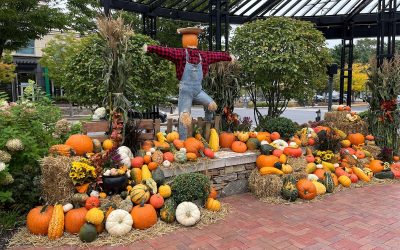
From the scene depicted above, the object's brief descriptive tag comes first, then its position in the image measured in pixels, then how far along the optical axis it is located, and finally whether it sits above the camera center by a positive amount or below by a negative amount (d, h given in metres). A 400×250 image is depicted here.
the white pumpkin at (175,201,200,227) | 4.02 -1.38
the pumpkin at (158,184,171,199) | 4.29 -1.15
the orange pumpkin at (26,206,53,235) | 3.67 -1.32
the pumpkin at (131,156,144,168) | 4.57 -0.82
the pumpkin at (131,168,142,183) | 4.45 -0.98
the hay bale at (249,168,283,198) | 5.07 -1.30
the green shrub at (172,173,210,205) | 4.25 -1.11
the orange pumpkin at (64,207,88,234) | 3.71 -1.34
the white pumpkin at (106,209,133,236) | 3.69 -1.37
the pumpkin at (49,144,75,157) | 4.14 -0.59
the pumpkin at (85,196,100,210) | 3.85 -1.17
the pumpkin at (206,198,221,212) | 4.47 -1.40
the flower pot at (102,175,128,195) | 4.11 -1.01
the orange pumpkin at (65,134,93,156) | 4.38 -0.54
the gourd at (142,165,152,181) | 4.44 -0.96
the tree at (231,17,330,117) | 6.79 +1.02
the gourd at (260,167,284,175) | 5.21 -1.08
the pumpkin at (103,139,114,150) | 4.69 -0.60
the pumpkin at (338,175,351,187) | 5.66 -1.37
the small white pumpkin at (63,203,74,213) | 3.81 -1.21
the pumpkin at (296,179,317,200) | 4.98 -1.34
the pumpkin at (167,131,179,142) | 5.38 -0.55
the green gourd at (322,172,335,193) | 5.34 -1.34
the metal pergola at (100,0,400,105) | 8.71 +3.00
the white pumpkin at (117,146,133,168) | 4.50 -0.72
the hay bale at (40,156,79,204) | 3.89 -0.92
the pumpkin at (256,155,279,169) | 5.29 -0.95
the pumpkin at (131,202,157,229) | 3.87 -1.35
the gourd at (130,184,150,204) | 4.06 -1.13
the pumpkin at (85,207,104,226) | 3.63 -1.26
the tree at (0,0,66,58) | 10.01 +2.68
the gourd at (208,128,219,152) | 5.64 -0.68
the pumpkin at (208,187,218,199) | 4.75 -1.33
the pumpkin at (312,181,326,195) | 5.22 -1.37
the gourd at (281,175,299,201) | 4.93 -1.33
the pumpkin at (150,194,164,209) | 4.12 -1.24
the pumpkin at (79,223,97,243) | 3.54 -1.41
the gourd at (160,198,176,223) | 4.06 -1.36
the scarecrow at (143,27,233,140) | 5.40 +0.56
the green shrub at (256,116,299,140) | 6.11 -0.46
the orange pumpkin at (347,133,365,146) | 7.01 -0.79
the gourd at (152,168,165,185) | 4.42 -0.99
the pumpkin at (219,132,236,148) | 5.91 -0.66
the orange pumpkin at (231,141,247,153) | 5.62 -0.76
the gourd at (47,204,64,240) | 3.63 -1.35
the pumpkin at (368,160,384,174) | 6.32 -1.25
